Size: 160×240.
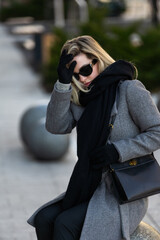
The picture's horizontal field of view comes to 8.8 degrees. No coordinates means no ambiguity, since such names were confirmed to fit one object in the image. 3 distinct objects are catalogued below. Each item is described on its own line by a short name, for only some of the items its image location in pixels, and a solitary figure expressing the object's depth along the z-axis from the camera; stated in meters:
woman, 6.22
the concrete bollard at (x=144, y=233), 6.52
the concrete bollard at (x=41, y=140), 14.34
